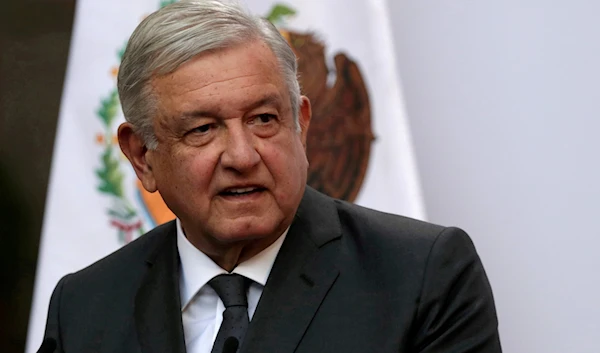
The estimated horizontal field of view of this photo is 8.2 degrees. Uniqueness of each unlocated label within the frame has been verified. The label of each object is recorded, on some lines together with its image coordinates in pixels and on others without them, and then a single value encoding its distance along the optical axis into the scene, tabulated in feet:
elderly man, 12.99
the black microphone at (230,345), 12.77
